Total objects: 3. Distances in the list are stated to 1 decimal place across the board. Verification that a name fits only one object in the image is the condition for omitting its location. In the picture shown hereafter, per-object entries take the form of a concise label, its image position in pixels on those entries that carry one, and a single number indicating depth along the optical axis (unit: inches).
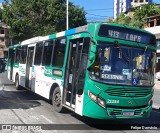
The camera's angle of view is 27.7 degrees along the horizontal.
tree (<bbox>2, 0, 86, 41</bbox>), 1433.3
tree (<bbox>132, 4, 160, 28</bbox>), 2139.1
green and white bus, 323.3
